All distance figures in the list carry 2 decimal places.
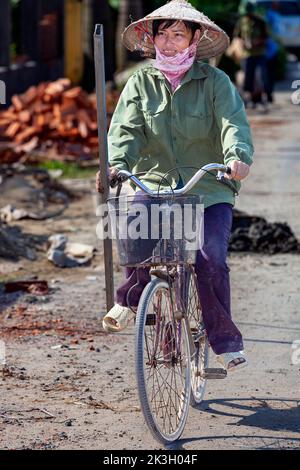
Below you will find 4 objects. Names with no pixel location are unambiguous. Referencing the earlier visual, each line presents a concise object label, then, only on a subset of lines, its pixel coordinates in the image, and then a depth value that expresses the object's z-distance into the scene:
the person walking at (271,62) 43.81
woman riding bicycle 11.21
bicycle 10.33
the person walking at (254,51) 42.63
